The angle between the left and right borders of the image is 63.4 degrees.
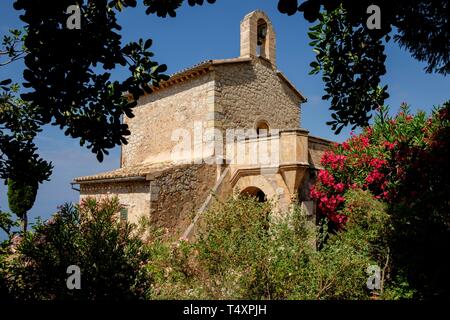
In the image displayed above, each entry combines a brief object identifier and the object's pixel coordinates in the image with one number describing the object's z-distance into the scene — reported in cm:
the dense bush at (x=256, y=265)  530
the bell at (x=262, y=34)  1508
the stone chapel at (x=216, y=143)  1095
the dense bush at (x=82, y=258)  515
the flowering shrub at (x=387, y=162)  782
